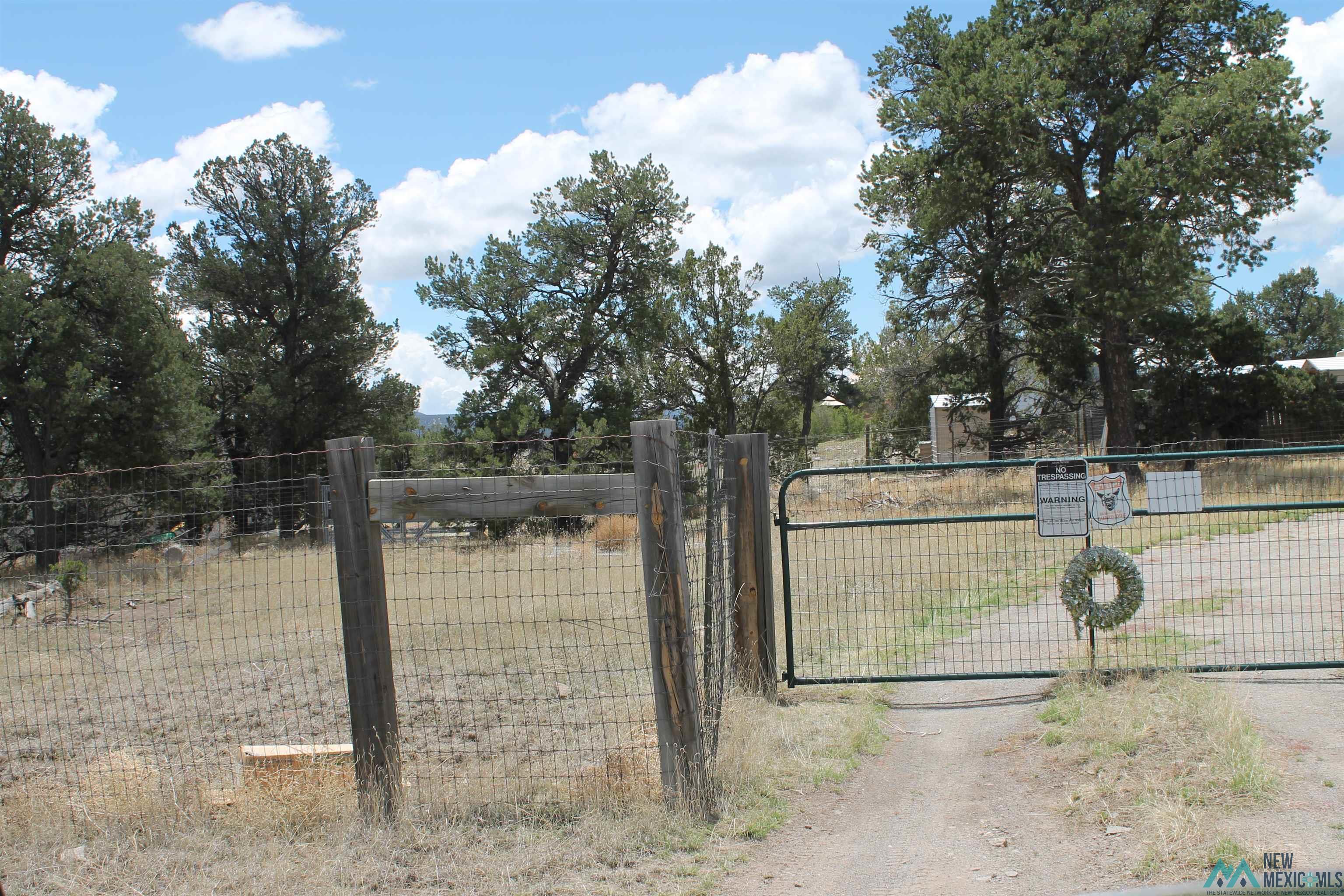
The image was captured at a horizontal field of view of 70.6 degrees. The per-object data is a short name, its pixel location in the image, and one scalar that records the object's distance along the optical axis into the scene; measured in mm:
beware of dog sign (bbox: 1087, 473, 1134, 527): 6852
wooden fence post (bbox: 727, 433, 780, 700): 6922
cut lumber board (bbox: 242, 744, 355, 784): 5148
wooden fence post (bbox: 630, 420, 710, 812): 4793
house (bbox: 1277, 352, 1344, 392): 36125
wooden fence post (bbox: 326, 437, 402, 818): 4832
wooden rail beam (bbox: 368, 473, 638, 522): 4840
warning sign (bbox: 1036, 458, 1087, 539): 6863
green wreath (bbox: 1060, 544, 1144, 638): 6844
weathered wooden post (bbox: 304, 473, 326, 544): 5570
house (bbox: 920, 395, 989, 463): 34188
